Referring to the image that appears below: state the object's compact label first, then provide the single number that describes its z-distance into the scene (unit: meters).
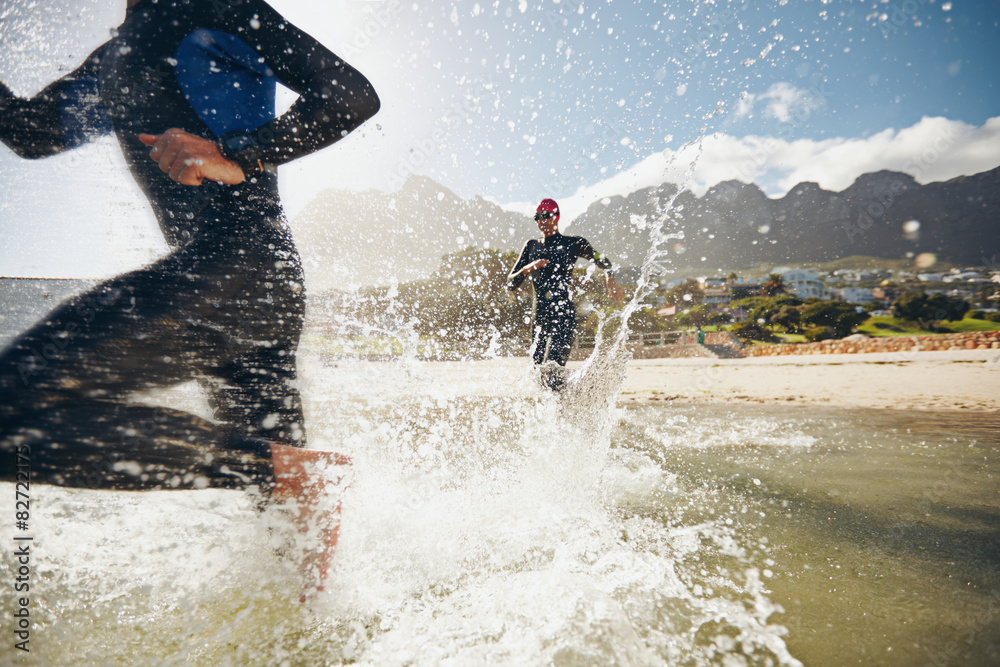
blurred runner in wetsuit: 0.86
